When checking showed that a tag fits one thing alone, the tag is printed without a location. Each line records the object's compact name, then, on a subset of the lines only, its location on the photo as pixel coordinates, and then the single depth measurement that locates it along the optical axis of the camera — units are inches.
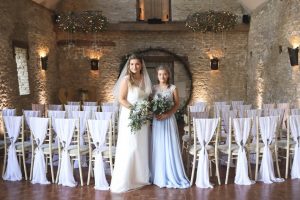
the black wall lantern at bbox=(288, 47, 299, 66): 341.4
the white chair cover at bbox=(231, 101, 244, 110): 340.5
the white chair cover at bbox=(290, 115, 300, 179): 223.9
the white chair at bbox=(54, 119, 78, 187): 214.5
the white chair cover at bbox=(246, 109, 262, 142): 257.5
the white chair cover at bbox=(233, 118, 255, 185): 210.4
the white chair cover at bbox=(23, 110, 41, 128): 259.4
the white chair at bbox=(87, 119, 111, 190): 208.7
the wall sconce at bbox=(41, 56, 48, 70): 428.2
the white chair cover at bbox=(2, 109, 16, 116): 260.1
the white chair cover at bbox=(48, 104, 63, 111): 327.6
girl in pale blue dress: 210.7
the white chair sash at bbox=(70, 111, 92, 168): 256.8
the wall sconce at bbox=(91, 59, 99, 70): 490.6
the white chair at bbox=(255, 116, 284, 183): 215.3
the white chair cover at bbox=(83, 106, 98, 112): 304.8
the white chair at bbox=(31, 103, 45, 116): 325.8
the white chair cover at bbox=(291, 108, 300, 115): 260.5
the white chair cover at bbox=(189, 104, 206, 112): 308.8
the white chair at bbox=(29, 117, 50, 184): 219.9
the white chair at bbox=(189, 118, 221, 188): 207.5
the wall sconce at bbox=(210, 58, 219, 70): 501.4
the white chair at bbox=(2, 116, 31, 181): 229.8
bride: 202.1
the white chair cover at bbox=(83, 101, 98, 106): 364.2
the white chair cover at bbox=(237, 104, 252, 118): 313.7
